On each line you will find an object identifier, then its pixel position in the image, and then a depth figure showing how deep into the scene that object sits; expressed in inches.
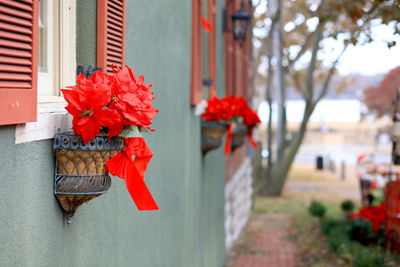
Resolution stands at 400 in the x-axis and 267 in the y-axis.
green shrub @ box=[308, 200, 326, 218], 510.3
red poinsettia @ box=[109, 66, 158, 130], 101.8
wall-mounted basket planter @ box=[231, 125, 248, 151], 374.6
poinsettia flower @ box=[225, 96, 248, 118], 283.5
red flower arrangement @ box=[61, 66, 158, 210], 99.3
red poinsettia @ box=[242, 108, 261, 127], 293.0
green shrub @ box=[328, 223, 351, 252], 374.9
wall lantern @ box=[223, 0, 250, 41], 416.8
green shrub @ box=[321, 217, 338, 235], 449.4
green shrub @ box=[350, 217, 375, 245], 372.5
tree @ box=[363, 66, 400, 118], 1305.4
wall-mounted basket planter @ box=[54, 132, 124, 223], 102.3
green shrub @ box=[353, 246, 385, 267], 312.3
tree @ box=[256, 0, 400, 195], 666.8
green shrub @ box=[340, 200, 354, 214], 480.7
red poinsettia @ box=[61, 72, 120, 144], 98.9
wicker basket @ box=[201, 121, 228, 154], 287.6
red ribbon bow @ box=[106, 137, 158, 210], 109.0
